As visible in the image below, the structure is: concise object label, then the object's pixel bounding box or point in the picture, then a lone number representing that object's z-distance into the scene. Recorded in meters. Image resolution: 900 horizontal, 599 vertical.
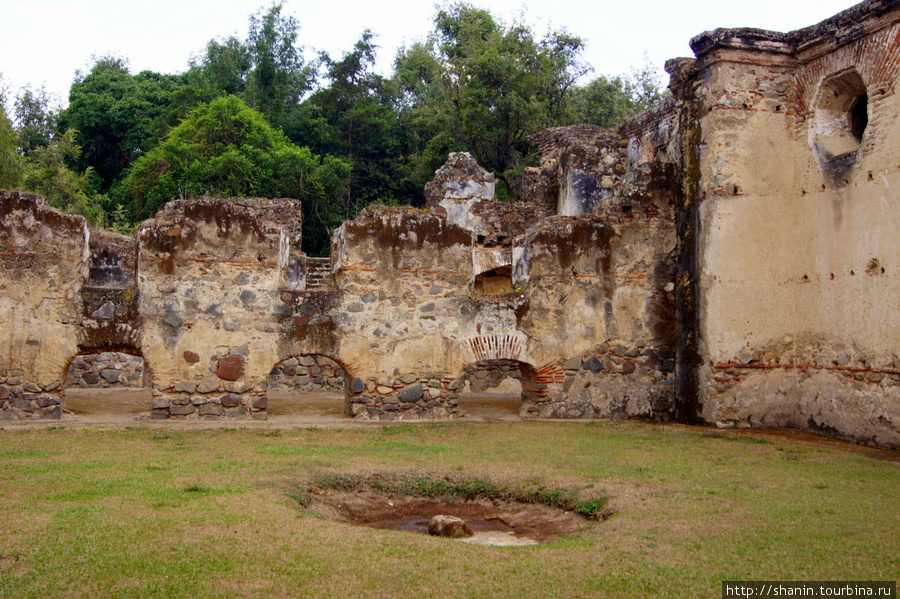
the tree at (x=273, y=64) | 31.50
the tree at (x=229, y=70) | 33.22
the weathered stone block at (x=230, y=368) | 11.94
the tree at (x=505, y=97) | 25.84
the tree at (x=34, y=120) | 32.72
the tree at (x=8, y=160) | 22.14
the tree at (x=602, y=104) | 28.04
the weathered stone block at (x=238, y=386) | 11.96
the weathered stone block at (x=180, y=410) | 11.76
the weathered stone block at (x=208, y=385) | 11.87
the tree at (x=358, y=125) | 30.14
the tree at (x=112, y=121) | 31.97
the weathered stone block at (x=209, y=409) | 11.87
